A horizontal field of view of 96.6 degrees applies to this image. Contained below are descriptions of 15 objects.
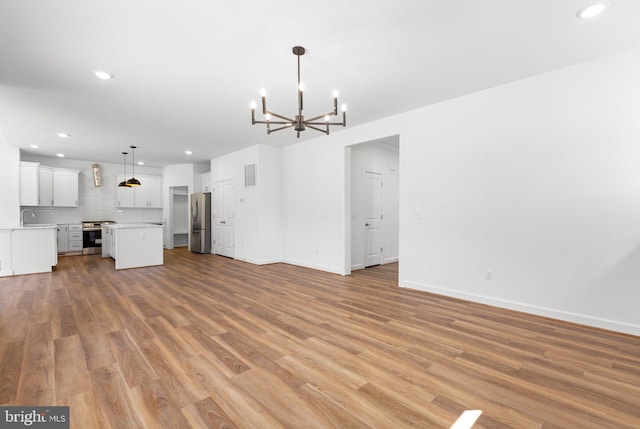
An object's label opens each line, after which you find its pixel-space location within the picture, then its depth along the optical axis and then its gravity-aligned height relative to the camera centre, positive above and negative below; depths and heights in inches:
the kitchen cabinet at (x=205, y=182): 348.5 +37.1
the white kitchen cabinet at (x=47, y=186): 289.4 +28.8
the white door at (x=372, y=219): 247.3 -7.6
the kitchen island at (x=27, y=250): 213.9 -29.1
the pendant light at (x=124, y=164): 302.7 +61.3
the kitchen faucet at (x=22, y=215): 292.1 -2.5
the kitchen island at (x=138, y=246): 244.4 -30.1
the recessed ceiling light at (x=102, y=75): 127.2 +62.4
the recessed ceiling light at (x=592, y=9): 86.6 +62.1
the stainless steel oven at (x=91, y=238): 325.4 -29.6
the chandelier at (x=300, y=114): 105.8 +36.4
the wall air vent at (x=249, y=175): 268.7 +34.7
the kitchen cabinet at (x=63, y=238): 316.8 -28.8
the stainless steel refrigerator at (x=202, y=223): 336.5 -13.8
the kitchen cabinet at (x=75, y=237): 323.3 -28.4
